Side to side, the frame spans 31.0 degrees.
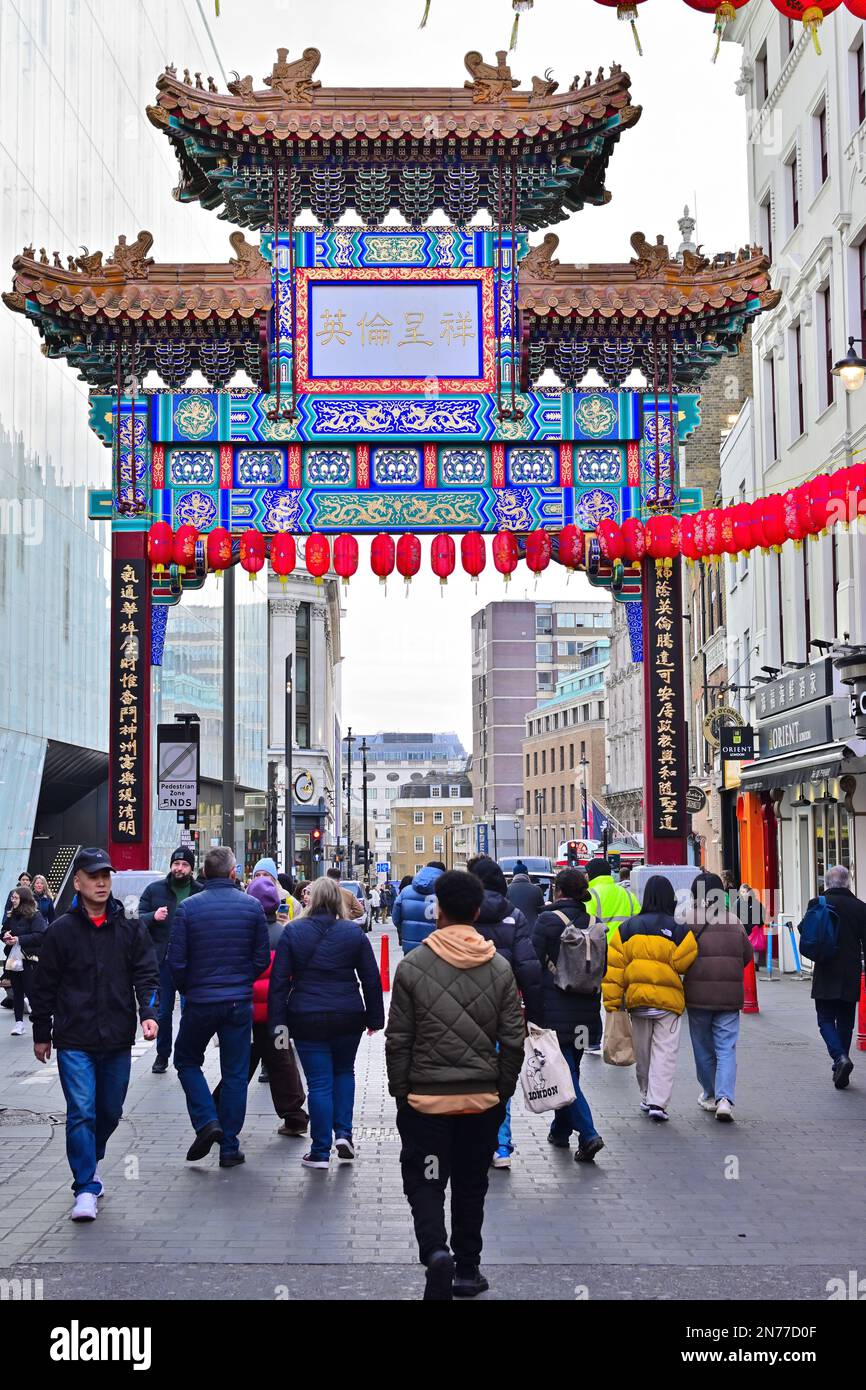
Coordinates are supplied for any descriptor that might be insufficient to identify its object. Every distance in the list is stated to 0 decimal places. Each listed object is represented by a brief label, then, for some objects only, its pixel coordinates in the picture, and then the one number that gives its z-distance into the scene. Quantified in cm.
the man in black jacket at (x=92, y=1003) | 888
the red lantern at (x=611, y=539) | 2028
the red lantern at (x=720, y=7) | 673
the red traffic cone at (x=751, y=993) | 1956
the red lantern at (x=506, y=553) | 2022
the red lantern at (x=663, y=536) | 1988
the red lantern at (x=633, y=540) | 2025
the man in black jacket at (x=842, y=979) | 1309
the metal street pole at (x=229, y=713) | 2202
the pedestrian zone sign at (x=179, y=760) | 2191
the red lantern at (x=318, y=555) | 2011
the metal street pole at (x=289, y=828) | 3991
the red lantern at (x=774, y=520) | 1759
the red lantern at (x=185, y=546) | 2030
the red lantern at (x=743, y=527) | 1808
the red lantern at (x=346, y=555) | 2014
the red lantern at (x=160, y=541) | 2023
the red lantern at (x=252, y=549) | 2011
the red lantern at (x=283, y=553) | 2000
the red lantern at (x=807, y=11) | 708
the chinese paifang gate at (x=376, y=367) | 2028
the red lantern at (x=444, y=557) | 2052
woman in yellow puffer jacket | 1162
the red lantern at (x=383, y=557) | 2028
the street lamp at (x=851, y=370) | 1698
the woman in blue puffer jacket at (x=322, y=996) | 998
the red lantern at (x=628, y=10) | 675
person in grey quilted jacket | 685
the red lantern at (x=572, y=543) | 2039
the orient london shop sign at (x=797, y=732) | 2247
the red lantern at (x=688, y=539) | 1912
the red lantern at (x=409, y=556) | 2031
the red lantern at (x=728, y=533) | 1838
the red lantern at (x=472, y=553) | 2041
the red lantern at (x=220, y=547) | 2020
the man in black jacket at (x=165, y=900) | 1434
